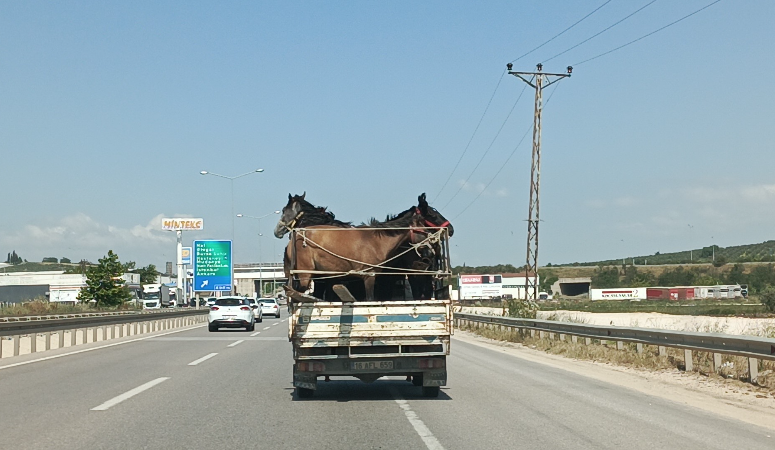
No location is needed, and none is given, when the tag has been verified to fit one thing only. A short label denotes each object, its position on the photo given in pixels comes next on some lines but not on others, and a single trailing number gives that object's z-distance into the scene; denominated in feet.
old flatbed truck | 34.71
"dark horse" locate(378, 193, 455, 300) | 38.17
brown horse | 37.00
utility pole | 117.29
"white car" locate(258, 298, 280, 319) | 194.59
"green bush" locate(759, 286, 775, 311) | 200.75
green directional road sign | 184.44
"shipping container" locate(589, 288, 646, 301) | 366.02
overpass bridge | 368.89
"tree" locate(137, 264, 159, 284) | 544.41
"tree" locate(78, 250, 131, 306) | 274.77
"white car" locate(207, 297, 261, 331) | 114.93
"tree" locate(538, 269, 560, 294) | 488.02
